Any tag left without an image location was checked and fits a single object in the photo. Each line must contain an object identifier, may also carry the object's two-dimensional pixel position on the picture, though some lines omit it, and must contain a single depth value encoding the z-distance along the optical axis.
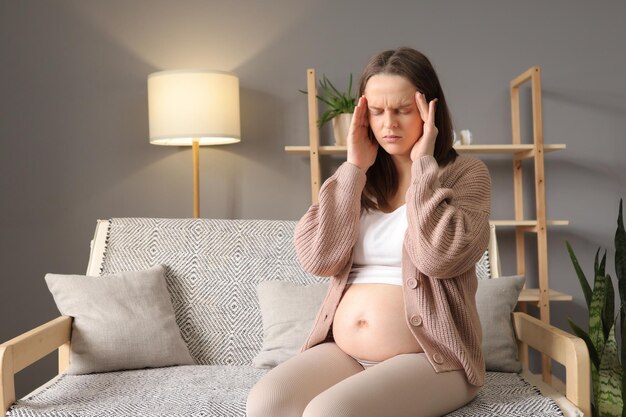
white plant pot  3.35
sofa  1.88
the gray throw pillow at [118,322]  2.29
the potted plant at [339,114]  3.36
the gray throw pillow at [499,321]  2.25
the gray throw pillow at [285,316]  2.32
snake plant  2.23
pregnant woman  1.59
